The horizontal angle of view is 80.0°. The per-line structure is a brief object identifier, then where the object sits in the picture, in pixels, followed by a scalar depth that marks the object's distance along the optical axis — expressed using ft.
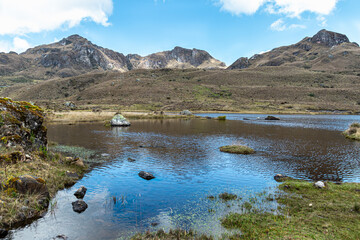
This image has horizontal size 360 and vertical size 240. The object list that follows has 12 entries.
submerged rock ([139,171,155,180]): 64.23
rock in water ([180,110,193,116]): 321.75
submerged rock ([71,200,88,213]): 43.41
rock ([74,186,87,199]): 50.24
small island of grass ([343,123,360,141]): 141.18
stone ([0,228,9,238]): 33.13
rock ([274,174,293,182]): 63.28
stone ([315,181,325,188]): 53.92
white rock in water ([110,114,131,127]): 196.91
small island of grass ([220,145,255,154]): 100.12
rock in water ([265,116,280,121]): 283.79
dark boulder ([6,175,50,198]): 42.11
